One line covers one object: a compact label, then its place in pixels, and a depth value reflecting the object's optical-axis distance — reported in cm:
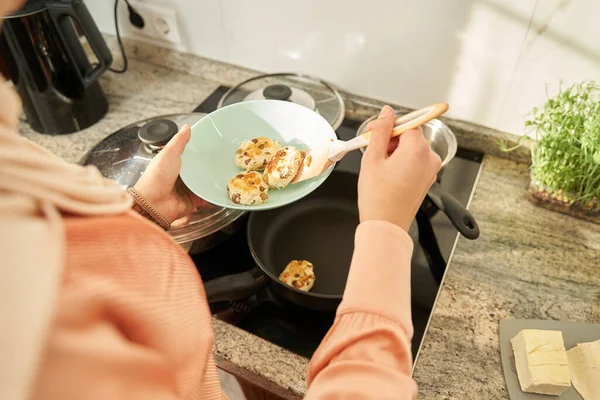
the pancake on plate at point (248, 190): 75
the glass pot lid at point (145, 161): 78
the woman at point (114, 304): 25
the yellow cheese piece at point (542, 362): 59
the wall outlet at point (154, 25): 113
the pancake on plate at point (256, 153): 82
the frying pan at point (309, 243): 69
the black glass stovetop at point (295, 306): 71
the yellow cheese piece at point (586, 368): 60
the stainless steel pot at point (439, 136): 91
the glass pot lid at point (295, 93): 99
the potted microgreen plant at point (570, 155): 73
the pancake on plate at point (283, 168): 77
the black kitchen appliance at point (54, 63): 86
